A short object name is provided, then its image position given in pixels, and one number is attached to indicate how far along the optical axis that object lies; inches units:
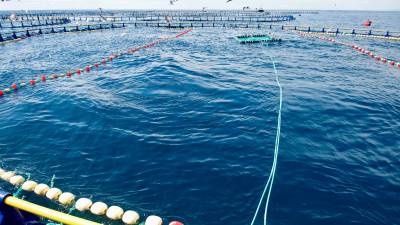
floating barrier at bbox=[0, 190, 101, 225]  139.8
